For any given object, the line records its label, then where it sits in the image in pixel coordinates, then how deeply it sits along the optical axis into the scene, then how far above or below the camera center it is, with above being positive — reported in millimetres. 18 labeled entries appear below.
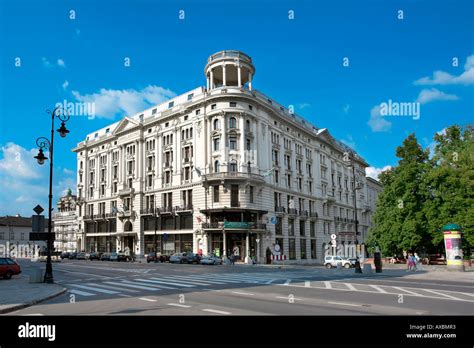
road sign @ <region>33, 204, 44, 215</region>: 20445 +714
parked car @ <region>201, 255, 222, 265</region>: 43438 -4541
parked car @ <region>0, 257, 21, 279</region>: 26094 -2965
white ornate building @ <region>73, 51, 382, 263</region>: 52531 +6412
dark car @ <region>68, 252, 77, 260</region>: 65000 -5593
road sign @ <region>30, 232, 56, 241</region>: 19577 -646
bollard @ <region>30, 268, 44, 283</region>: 21484 -2935
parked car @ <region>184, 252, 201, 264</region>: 45038 -4419
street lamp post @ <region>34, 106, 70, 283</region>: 21250 +3486
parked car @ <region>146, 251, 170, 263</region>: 50406 -4860
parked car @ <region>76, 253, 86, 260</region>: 63319 -5488
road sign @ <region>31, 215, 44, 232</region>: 19609 -8
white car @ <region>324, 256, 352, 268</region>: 41469 -4812
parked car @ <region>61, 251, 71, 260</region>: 67219 -5703
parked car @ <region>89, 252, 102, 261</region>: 58969 -5132
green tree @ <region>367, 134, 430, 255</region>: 39500 +871
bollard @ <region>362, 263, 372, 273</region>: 29656 -3983
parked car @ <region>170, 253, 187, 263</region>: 46616 -4535
